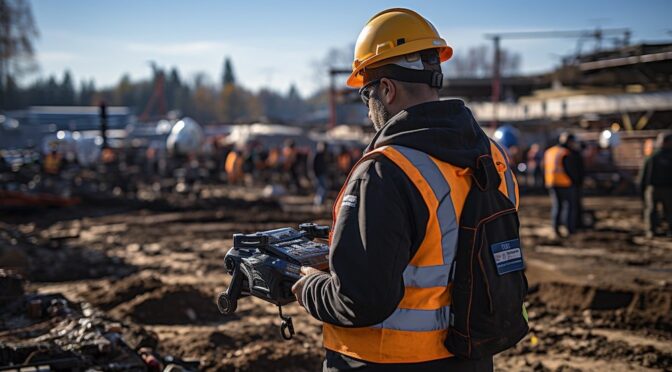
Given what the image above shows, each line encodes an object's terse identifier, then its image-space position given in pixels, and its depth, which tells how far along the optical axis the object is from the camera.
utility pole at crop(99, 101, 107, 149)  17.45
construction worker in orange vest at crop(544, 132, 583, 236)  11.39
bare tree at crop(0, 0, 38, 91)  50.53
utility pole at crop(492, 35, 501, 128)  31.09
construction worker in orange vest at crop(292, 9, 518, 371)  2.11
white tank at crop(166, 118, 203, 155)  24.05
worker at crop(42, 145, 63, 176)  21.66
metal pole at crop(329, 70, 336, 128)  34.38
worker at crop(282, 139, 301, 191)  21.09
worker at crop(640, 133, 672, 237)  11.10
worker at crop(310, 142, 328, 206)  16.98
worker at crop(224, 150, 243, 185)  22.30
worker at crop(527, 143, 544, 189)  22.61
